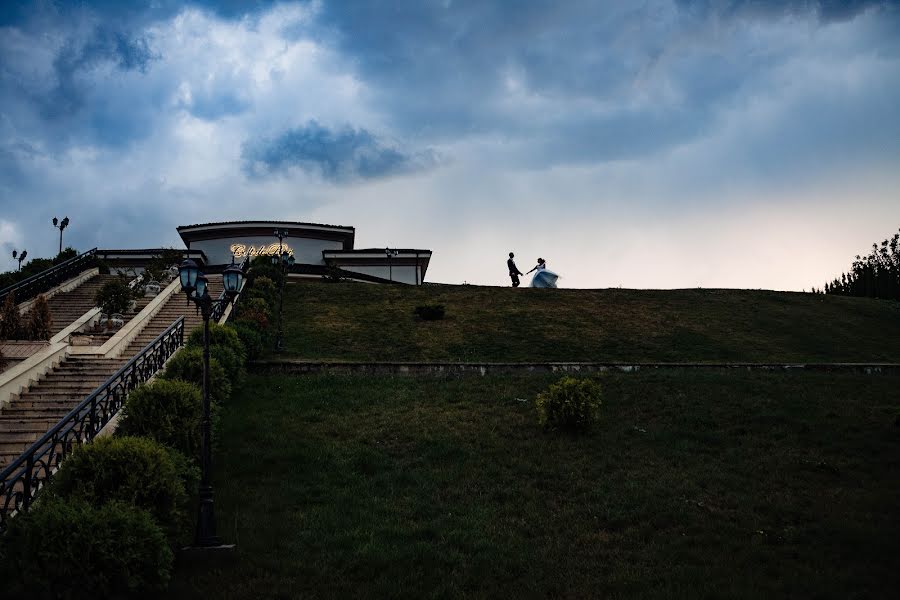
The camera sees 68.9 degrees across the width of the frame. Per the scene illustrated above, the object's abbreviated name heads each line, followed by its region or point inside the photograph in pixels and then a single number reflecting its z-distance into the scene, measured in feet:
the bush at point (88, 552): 22.79
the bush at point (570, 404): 45.21
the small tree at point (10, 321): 57.93
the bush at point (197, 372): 47.34
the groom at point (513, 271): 119.96
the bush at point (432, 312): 88.74
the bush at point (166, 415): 35.63
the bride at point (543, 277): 116.26
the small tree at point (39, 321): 59.31
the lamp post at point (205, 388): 28.50
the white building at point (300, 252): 145.28
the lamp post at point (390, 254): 145.69
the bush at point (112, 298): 74.59
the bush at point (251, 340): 63.57
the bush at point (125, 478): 26.63
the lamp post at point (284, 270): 73.10
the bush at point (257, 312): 72.90
